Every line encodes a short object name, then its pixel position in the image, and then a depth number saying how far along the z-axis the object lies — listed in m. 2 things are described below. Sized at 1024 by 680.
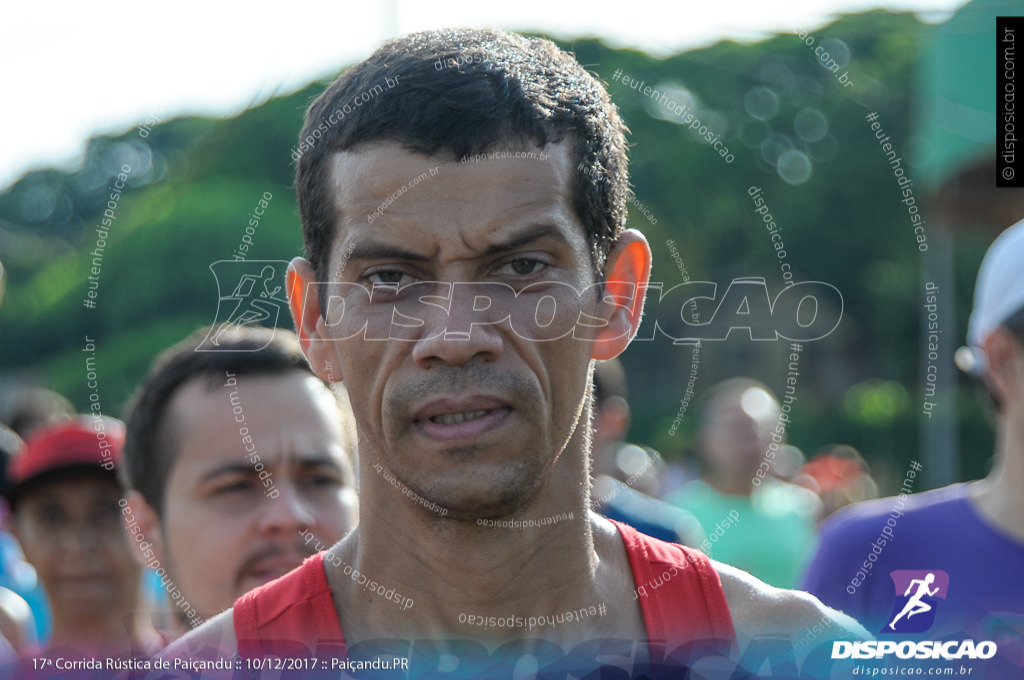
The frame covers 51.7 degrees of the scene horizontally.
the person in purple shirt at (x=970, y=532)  2.33
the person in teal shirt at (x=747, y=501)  3.97
